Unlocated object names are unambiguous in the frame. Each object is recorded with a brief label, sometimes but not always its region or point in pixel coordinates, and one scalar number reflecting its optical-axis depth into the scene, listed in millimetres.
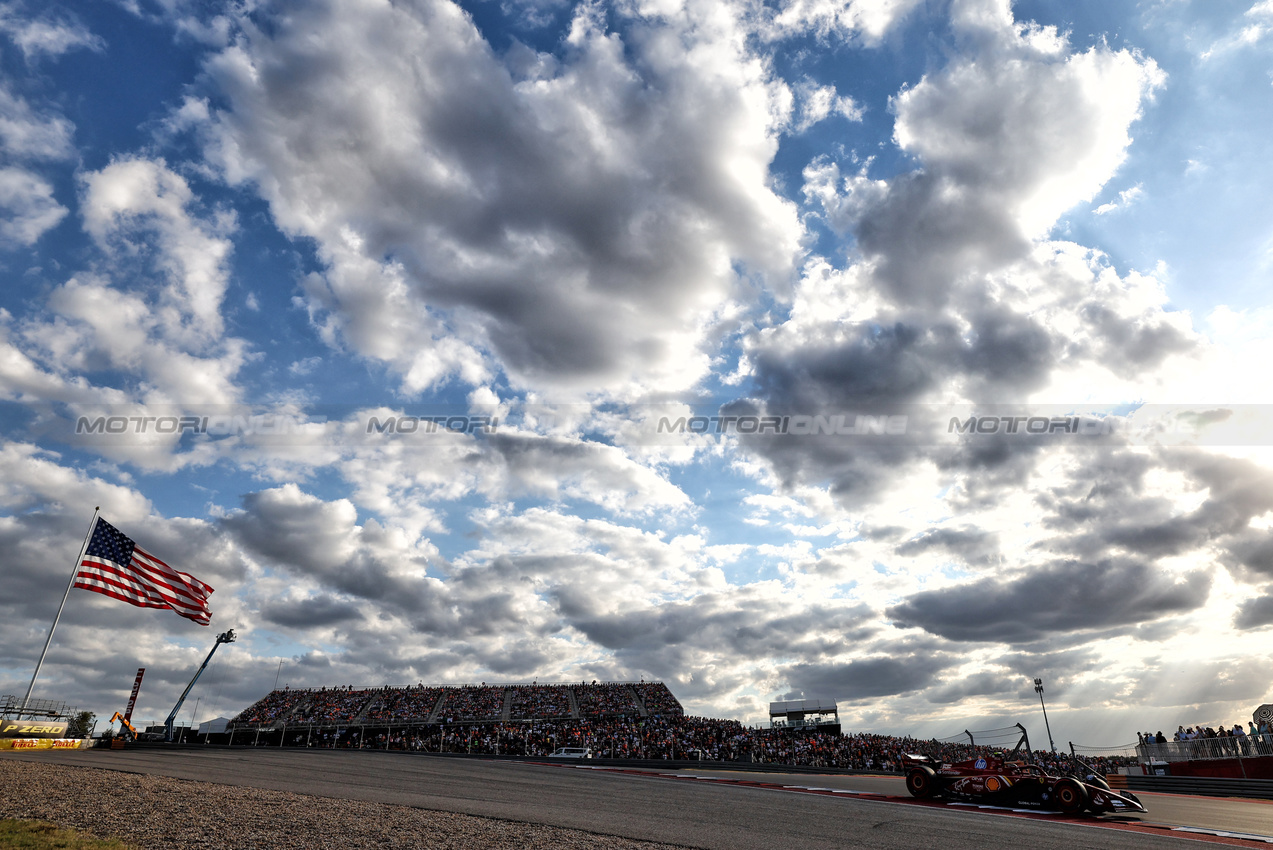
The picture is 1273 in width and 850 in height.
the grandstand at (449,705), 60219
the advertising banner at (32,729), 29875
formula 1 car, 16984
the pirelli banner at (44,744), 27858
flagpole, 26850
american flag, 27531
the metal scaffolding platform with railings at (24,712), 31172
